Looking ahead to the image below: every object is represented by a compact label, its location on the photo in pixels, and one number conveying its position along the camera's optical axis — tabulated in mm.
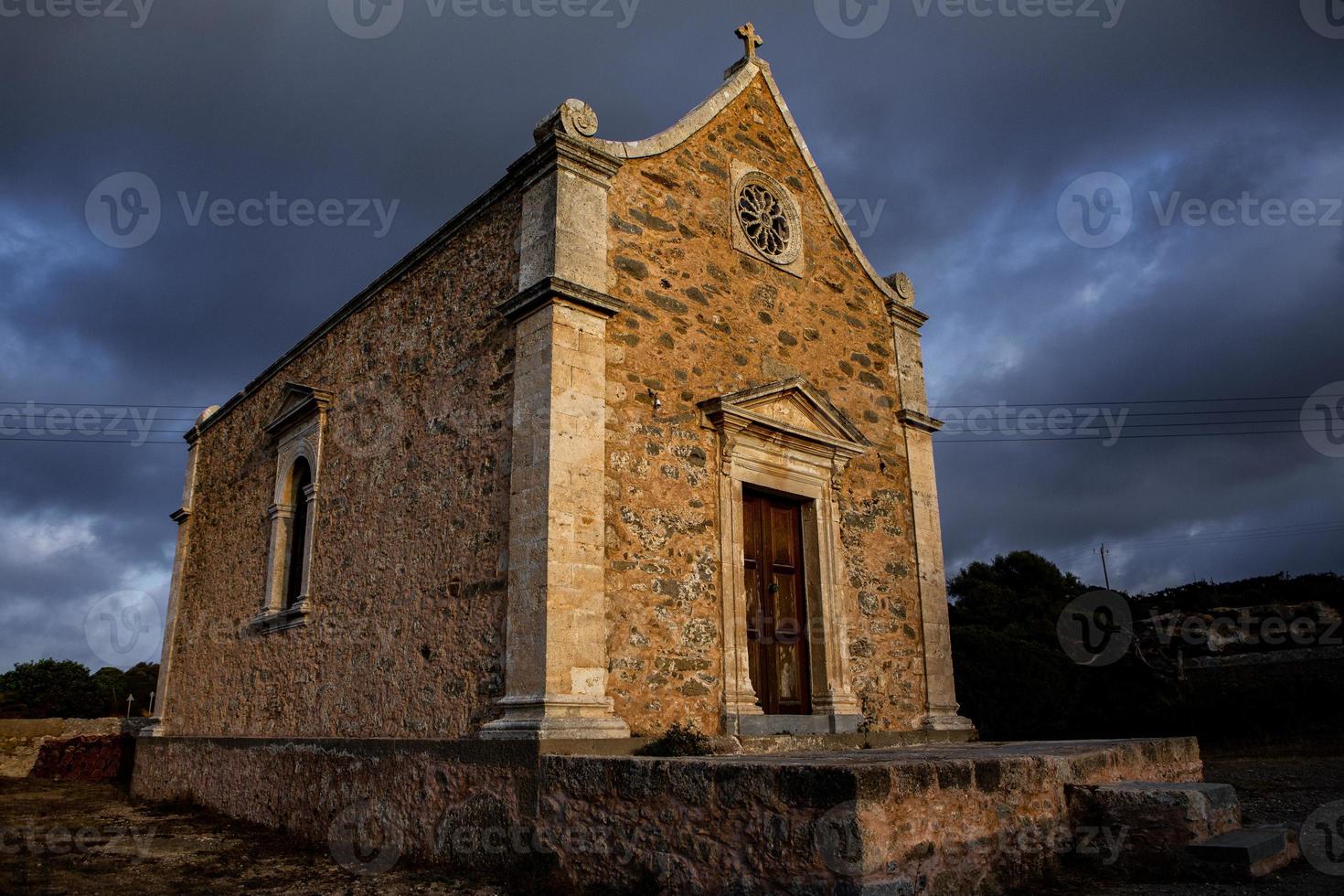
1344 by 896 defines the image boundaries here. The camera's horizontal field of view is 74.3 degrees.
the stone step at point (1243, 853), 4660
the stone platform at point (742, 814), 3955
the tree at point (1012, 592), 25875
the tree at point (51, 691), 23266
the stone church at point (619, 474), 6453
